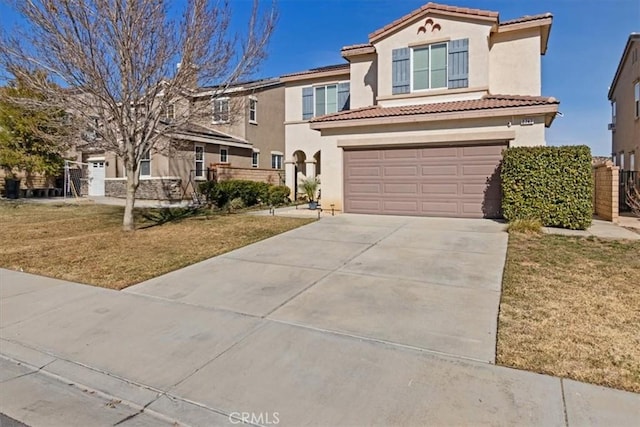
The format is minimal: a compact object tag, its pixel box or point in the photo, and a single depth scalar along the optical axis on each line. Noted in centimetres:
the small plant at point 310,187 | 1753
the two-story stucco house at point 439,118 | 1216
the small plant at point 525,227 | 965
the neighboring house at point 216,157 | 1973
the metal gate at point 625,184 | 1434
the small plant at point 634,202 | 1197
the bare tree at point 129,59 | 886
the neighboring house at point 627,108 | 1744
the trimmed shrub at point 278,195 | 1936
